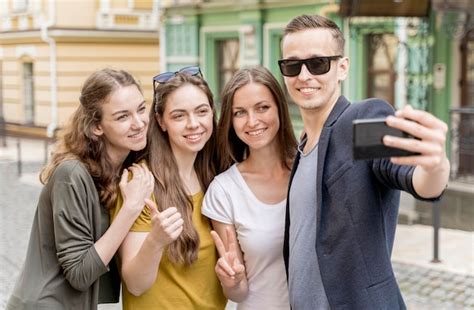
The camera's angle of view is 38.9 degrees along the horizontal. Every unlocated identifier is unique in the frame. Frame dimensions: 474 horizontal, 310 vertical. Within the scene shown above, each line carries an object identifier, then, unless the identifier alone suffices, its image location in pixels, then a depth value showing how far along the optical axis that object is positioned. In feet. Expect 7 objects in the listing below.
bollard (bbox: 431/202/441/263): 23.16
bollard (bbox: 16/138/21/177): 47.98
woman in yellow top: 8.86
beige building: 68.69
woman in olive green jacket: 8.29
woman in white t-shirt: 9.00
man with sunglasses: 7.14
